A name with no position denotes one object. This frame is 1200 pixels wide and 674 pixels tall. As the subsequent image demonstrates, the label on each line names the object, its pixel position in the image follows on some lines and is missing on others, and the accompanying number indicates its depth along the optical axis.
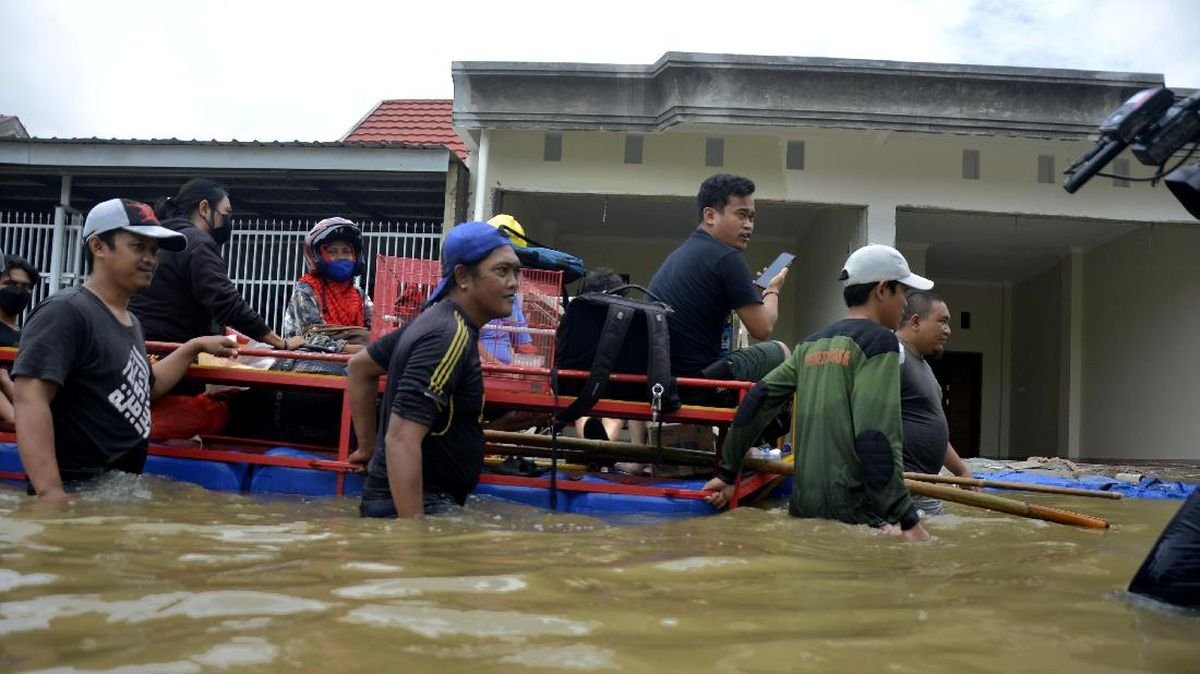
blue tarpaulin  8.30
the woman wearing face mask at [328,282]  6.00
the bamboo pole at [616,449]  5.33
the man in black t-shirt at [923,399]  5.39
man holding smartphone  5.27
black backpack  4.70
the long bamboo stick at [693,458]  4.75
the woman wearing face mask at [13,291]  6.46
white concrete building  11.27
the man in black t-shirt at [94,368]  4.05
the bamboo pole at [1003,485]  5.14
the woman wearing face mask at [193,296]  5.50
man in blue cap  3.92
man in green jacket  4.11
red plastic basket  5.04
